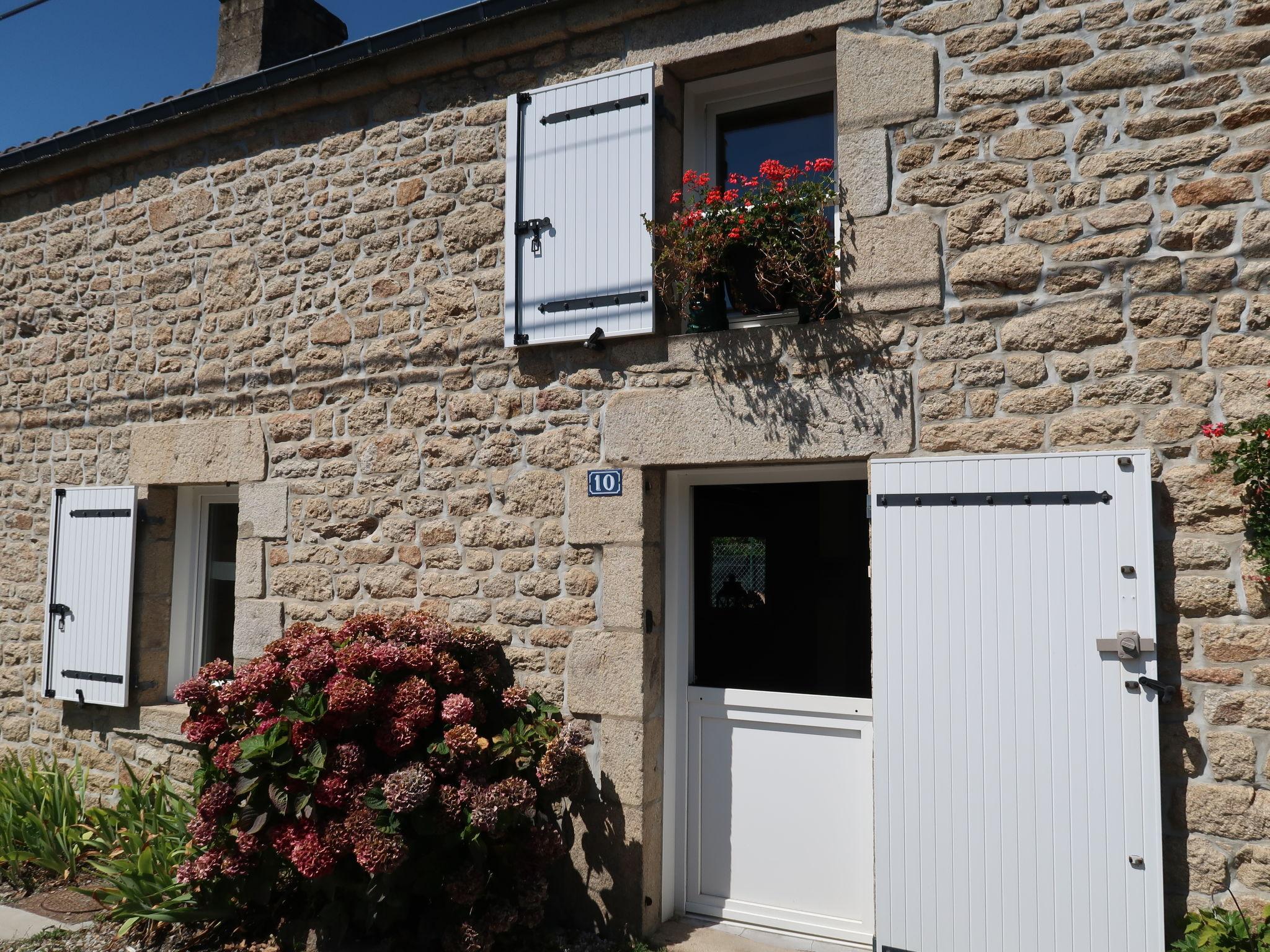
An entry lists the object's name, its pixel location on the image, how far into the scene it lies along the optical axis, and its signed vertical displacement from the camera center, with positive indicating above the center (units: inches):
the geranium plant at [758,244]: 147.5 +47.0
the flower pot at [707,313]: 157.8 +37.7
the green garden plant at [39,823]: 188.7 -60.4
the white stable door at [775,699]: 151.2 -26.3
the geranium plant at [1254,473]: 117.0 +9.0
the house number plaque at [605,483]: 159.9 +9.2
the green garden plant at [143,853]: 160.2 -59.5
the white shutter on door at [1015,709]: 121.9 -22.7
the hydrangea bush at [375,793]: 137.2 -38.2
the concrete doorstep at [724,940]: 149.2 -64.4
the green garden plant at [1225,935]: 114.3 -47.6
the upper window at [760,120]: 160.7 +74.2
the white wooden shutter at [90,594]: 211.2 -14.8
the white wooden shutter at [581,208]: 161.3 +58.3
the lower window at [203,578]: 219.8 -10.8
